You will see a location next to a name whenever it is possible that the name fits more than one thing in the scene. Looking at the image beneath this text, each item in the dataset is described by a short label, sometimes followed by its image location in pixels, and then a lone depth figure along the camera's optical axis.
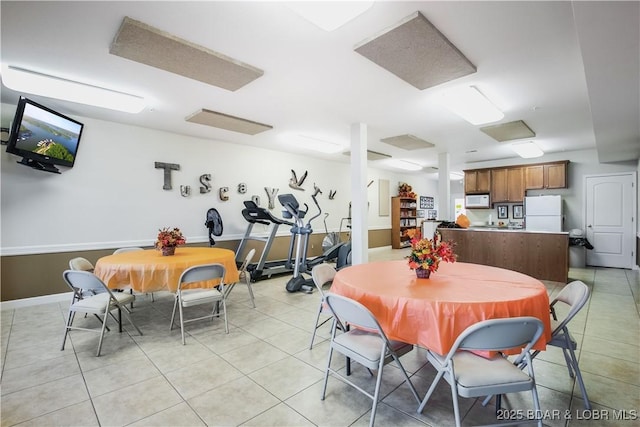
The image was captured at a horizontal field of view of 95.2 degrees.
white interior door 6.62
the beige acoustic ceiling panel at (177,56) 2.39
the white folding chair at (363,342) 1.78
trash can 6.73
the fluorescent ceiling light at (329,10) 1.90
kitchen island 5.29
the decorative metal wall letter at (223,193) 6.11
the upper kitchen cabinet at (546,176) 7.18
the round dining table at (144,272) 3.20
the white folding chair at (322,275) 2.78
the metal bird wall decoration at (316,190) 7.88
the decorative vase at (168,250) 3.79
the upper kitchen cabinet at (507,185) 7.74
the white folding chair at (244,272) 3.96
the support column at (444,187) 7.02
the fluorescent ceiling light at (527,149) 6.32
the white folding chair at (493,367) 1.52
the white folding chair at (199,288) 3.08
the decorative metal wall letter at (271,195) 6.92
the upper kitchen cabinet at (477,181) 8.29
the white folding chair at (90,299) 2.81
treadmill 5.60
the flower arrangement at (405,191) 10.73
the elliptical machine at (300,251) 5.04
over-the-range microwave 8.24
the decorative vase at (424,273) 2.40
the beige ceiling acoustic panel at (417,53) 2.33
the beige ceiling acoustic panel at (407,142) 5.73
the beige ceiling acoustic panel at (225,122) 4.42
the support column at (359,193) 4.91
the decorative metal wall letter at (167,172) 5.33
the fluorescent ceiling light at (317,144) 5.97
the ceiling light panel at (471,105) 3.56
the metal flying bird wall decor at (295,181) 7.40
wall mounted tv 3.42
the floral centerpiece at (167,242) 3.79
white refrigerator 6.96
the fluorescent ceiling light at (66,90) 3.12
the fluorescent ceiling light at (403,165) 8.51
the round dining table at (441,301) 1.74
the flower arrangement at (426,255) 2.35
